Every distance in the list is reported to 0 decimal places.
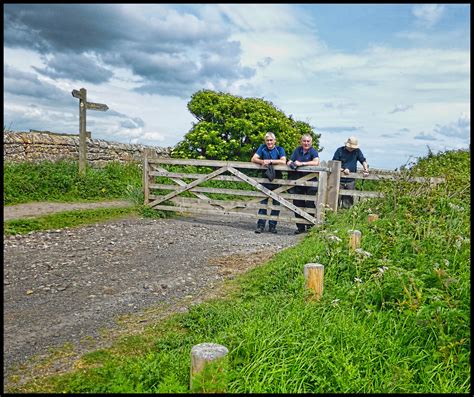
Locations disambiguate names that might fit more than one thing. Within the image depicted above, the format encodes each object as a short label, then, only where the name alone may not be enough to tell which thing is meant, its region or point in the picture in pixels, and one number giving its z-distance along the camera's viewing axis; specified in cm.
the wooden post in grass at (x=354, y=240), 614
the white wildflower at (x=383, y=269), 464
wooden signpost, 1411
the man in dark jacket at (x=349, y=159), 1057
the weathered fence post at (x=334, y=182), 1015
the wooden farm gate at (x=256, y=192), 1012
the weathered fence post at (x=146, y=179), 1164
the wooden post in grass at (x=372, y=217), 795
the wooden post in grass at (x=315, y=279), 489
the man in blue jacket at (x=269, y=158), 1027
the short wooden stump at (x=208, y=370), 301
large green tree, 1661
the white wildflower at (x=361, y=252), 505
